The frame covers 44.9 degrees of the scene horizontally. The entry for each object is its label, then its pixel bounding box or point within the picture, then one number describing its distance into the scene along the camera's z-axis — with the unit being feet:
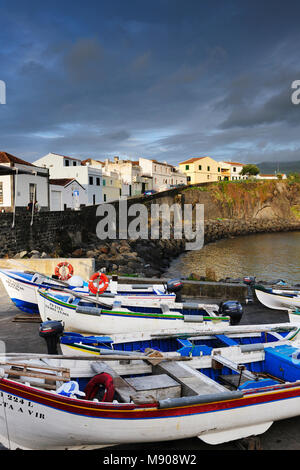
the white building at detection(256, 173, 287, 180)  327.47
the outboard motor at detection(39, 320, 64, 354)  24.67
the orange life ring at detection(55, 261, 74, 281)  44.78
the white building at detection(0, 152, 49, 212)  94.94
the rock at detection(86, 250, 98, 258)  94.47
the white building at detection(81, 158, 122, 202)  185.16
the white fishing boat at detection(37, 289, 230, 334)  31.76
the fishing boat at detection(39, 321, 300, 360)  23.98
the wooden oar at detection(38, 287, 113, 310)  33.53
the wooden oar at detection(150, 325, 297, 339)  27.04
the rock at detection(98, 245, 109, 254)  102.70
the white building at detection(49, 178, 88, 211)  122.21
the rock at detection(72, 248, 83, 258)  95.95
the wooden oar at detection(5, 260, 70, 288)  40.66
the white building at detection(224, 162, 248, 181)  328.23
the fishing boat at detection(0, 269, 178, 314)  39.88
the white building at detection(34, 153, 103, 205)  160.86
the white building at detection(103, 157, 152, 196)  213.05
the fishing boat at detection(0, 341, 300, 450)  15.83
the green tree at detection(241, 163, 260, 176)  317.63
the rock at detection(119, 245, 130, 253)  109.89
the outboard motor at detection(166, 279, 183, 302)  41.11
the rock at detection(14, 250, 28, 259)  71.72
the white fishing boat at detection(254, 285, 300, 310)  40.93
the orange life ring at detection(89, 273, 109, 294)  35.45
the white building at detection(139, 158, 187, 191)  239.34
